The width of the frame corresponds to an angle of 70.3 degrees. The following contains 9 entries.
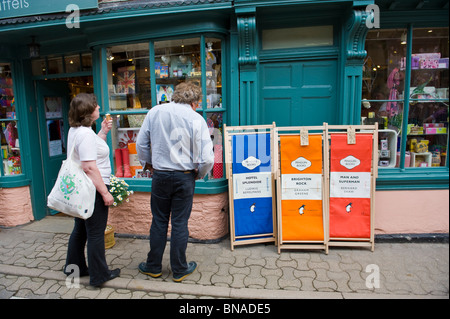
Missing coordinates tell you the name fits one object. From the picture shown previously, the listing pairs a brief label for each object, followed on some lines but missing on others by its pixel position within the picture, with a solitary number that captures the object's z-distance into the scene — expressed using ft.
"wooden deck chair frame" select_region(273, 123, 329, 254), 12.24
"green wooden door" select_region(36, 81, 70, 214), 17.35
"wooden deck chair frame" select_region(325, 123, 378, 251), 12.14
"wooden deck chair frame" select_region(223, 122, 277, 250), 12.47
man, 9.88
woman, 9.23
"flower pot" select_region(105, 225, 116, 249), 13.30
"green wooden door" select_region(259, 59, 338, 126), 13.57
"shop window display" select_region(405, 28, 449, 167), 13.35
